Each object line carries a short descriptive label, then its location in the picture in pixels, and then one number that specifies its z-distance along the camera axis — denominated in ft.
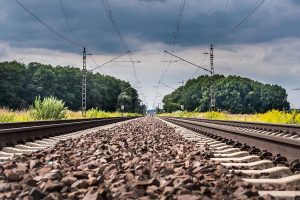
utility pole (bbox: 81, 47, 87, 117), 122.93
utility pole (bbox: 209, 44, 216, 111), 135.23
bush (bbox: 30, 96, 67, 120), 81.97
